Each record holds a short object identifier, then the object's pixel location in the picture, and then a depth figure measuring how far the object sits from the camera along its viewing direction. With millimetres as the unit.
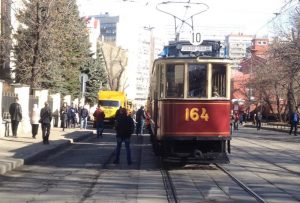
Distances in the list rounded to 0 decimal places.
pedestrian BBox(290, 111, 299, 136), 41238
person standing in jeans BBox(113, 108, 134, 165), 17406
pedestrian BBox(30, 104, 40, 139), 26328
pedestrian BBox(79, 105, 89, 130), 38178
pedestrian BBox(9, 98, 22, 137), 25597
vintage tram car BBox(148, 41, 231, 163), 15859
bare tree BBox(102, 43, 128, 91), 95075
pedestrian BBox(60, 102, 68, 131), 35719
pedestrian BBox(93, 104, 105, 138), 31722
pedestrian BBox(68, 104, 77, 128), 39706
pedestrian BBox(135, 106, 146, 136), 34781
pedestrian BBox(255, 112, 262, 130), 55069
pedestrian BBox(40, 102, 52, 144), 23125
